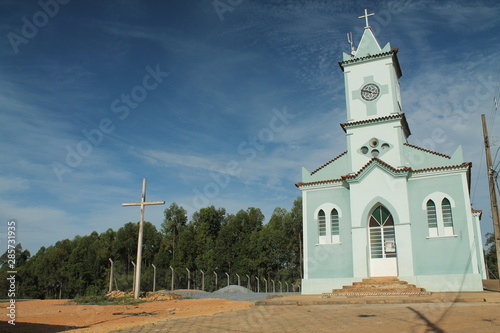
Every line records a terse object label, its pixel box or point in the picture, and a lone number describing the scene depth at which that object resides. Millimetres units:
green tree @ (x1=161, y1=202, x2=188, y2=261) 55312
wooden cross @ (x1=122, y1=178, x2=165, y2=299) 18134
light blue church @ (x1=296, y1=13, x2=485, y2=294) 18391
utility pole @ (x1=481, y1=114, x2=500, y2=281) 17250
